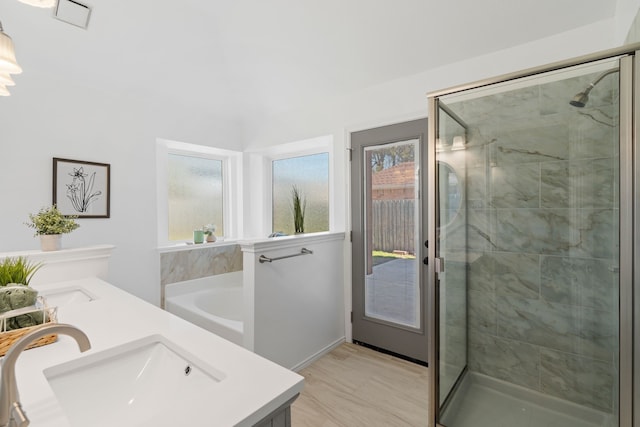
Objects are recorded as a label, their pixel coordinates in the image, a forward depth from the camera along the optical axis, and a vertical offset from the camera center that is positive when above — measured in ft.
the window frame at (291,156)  9.53 +2.10
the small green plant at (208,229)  11.07 -0.60
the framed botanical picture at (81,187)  7.57 +0.66
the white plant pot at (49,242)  5.67 -0.53
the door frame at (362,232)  7.77 -0.38
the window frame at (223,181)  9.78 +1.15
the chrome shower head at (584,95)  4.25 +1.78
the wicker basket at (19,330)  2.80 -1.12
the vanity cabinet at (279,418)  2.22 -1.54
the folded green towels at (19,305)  3.15 -0.97
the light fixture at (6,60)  3.42 +1.73
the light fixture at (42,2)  2.95 +2.05
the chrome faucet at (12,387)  1.58 -0.90
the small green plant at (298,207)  10.53 +0.17
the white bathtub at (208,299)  8.07 -2.67
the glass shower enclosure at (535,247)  4.24 -0.64
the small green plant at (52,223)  5.68 -0.19
